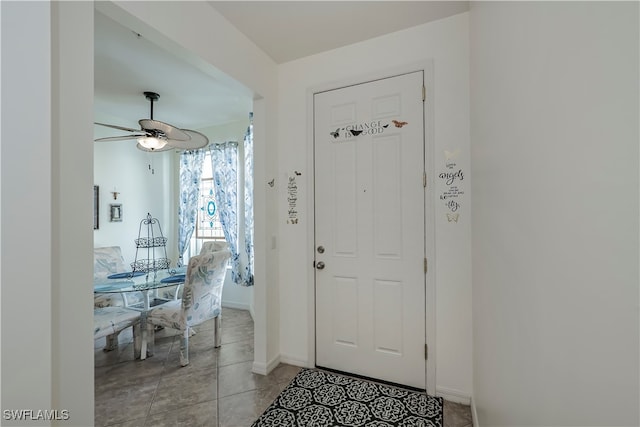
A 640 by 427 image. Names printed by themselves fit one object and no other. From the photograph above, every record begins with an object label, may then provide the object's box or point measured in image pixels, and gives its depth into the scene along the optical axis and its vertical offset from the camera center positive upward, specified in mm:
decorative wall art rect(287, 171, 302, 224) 2453 +161
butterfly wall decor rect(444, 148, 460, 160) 1909 +440
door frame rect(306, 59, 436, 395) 1977 -16
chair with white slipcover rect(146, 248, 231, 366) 2518 -856
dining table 2525 -677
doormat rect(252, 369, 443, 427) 1731 -1333
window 4461 +116
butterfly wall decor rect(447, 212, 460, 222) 1911 -16
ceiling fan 2436 +770
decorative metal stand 4301 -454
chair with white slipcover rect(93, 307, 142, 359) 2364 -989
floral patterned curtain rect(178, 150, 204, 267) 4500 +359
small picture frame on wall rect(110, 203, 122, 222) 3971 +58
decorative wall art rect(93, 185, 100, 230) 3714 +132
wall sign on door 2125 +712
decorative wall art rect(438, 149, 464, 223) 1906 +218
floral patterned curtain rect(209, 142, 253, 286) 4105 +314
